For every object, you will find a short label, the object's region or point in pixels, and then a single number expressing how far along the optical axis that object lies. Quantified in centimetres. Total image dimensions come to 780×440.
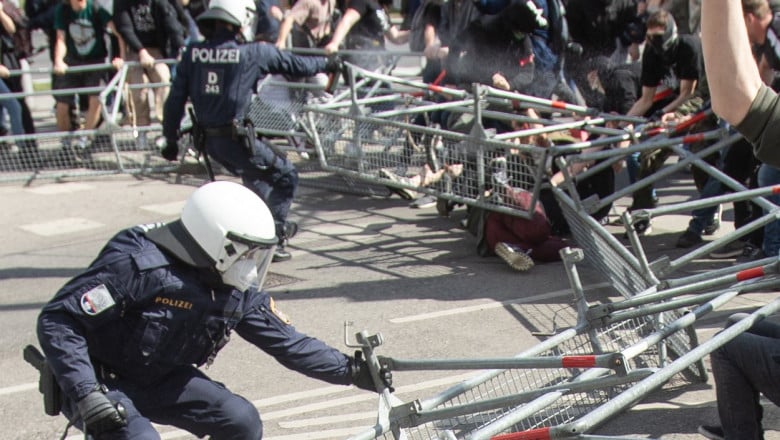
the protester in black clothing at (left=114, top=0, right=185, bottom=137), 1095
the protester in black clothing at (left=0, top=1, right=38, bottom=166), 1138
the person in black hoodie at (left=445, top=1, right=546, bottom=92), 851
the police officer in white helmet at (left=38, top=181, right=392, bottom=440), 334
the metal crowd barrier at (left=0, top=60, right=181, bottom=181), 1042
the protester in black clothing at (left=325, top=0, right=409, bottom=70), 1072
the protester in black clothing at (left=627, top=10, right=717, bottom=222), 735
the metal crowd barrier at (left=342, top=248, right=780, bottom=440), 308
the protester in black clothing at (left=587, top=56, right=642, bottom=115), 834
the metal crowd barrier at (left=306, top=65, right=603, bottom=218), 660
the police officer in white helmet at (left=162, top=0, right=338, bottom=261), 691
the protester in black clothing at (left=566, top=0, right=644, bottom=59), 930
